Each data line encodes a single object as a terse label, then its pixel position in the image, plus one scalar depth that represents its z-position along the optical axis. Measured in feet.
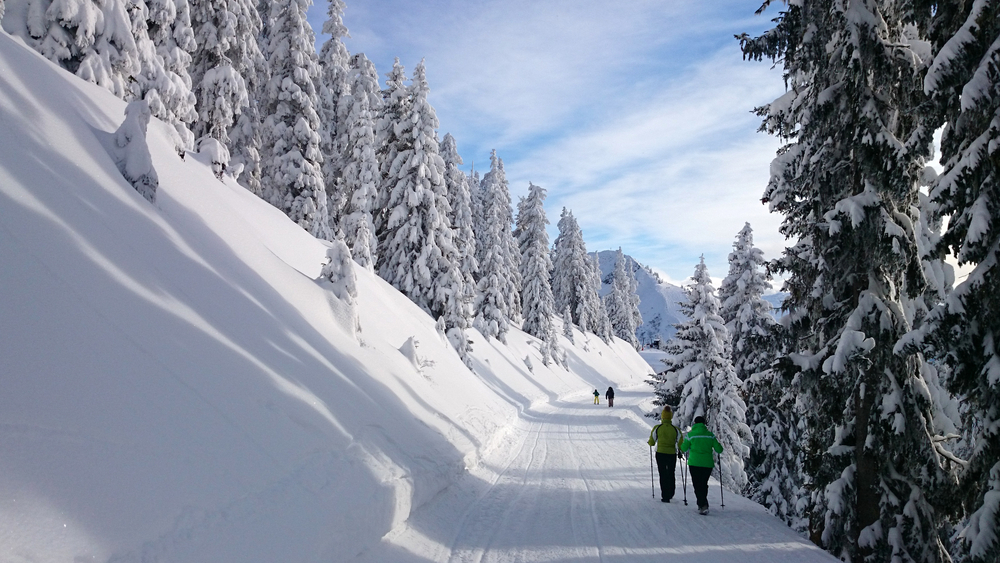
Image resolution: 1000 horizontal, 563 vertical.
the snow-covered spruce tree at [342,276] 48.44
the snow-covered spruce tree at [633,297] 326.89
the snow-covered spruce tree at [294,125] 97.40
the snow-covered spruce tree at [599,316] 247.29
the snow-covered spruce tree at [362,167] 88.79
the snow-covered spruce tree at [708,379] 67.72
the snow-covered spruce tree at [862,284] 25.46
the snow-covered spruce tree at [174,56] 59.21
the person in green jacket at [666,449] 34.65
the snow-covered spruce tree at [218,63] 82.94
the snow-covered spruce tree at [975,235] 19.02
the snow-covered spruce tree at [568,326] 210.18
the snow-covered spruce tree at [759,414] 60.54
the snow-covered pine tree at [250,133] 96.32
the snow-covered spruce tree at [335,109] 126.62
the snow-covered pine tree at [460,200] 127.71
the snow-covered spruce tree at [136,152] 32.76
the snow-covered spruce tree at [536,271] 179.32
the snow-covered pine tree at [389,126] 99.35
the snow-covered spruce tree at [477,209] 200.43
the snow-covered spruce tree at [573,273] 233.96
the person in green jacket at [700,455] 31.61
